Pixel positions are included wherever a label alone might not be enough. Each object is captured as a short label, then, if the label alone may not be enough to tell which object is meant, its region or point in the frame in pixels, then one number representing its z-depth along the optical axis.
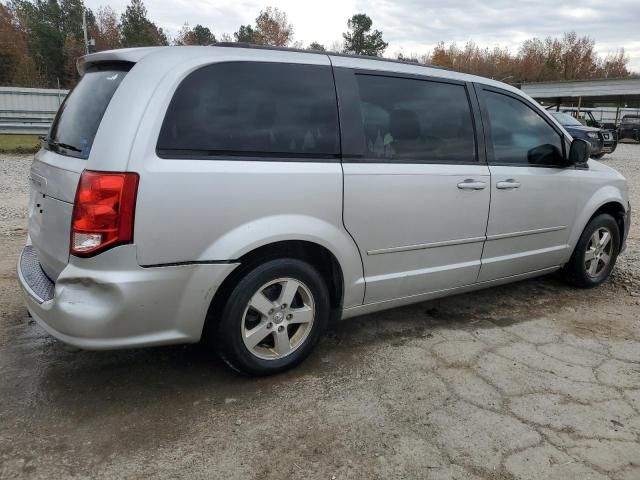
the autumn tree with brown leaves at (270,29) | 60.41
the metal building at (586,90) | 29.47
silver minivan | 2.44
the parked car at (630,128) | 29.66
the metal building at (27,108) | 16.42
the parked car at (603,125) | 17.50
